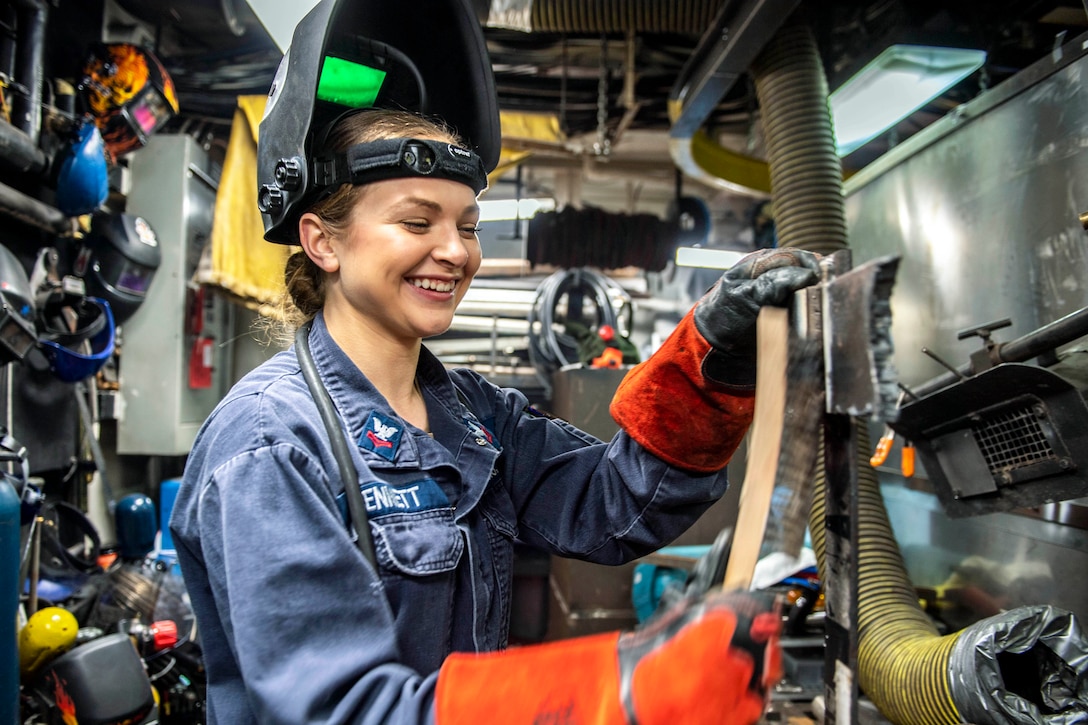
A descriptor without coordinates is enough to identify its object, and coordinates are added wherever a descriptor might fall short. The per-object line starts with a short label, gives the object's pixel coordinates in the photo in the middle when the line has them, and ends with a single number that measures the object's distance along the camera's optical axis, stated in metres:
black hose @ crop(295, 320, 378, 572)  0.96
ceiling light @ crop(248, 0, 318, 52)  2.40
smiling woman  0.76
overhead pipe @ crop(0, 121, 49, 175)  2.62
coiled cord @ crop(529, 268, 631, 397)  4.86
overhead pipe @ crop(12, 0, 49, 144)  2.86
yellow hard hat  2.24
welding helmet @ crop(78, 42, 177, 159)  3.37
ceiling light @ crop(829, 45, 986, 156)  2.75
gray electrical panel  4.29
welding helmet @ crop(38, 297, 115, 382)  3.01
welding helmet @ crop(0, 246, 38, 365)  2.26
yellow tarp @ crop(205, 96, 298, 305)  4.25
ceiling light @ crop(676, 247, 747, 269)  6.32
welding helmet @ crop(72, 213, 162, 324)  3.63
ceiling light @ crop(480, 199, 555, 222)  5.53
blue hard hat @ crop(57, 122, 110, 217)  3.00
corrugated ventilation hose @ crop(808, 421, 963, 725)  1.72
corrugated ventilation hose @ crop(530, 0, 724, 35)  2.76
